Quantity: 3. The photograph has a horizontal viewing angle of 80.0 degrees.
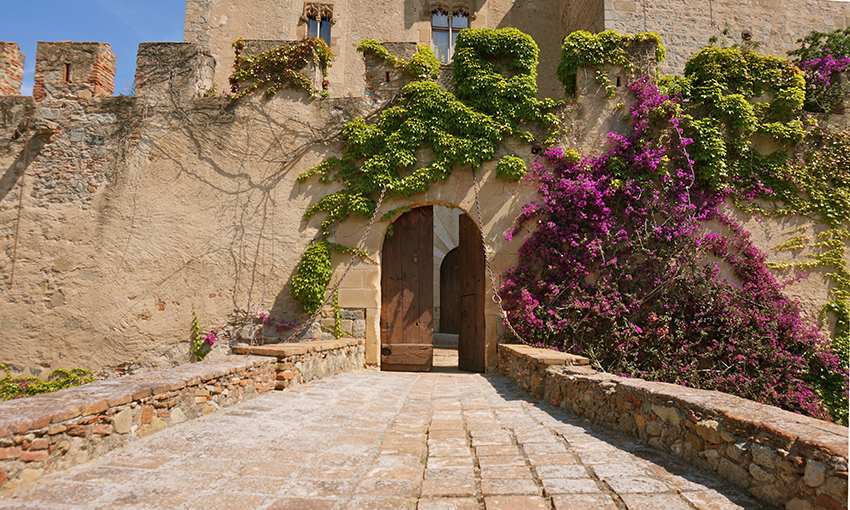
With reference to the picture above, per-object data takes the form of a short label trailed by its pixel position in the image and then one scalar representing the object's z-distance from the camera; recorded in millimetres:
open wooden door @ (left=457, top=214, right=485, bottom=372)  7395
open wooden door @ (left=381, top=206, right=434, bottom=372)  7395
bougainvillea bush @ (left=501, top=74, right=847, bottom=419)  6484
